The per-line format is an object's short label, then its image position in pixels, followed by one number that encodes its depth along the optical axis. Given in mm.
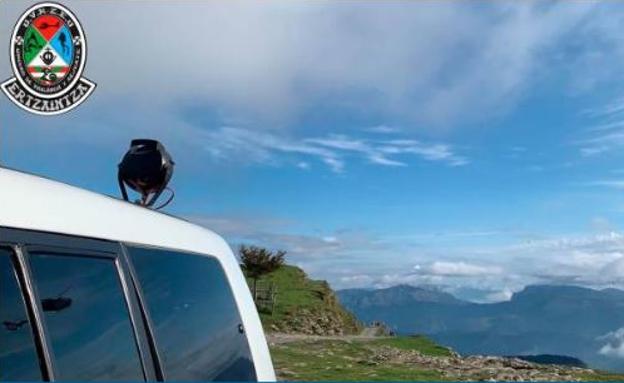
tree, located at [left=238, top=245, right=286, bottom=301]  46750
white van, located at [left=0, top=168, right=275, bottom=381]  1772
